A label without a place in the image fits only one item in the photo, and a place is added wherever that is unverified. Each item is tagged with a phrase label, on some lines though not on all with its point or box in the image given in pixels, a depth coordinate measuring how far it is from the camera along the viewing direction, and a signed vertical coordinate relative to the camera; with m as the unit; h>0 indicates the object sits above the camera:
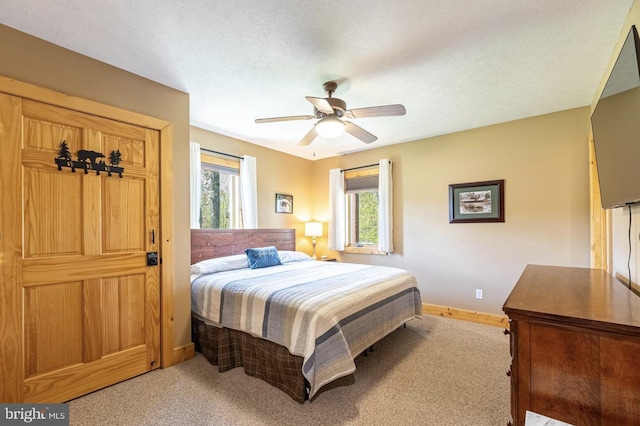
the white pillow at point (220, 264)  3.15 -0.59
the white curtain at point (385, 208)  4.41 +0.06
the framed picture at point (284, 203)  4.85 +0.17
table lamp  5.17 -0.30
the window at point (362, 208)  4.82 +0.08
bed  2.00 -0.84
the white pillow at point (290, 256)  4.02 -0.64
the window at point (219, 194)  3.92 +0.29
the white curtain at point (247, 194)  4.24 +0.29
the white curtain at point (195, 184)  3.53 +0.37
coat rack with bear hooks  2.05 +0.40
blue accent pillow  3.54 -0.57
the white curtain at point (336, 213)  5.00 -0.01
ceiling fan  2.29 +0.84
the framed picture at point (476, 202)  3.59 +0.12
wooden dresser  1.01 -0.57
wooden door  1.90 -0.27
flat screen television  1.32 +0.42
